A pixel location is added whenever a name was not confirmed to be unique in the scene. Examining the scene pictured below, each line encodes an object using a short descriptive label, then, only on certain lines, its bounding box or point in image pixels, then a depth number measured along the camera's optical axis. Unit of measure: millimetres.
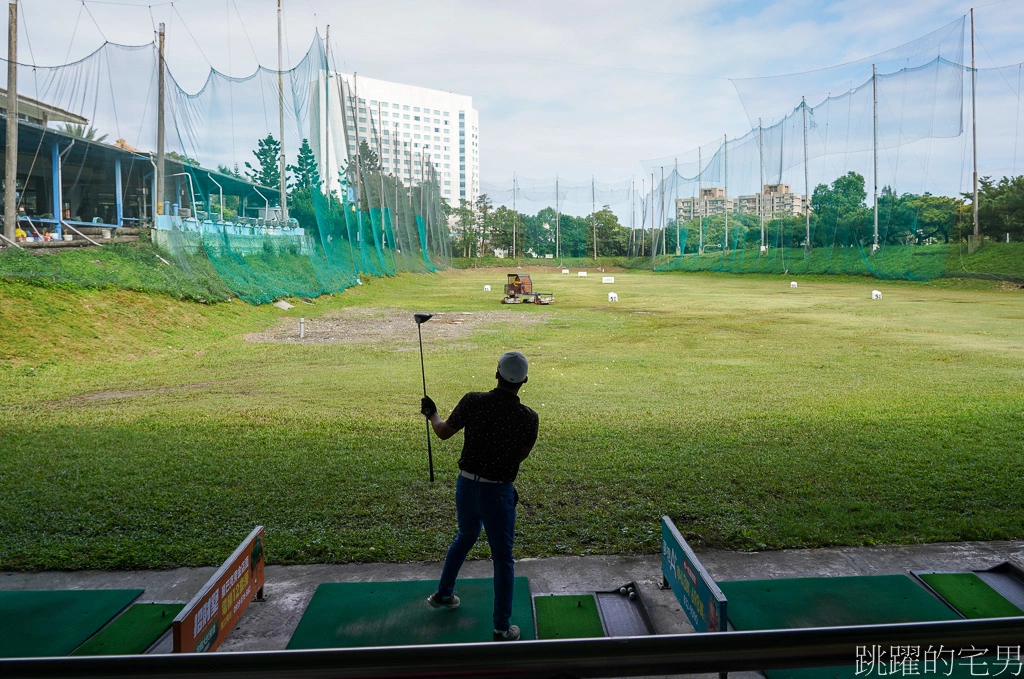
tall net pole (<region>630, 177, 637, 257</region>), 64525
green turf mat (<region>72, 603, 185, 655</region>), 3307
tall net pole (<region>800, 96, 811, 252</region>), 37750
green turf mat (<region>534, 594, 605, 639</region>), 3471
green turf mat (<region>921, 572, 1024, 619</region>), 3580
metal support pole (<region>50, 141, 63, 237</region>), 14172
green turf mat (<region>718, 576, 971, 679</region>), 3527
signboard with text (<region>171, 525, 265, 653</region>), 2801
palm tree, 14219
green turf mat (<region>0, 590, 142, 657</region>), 3314
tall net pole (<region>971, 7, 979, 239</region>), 29875
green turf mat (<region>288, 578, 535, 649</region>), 3400
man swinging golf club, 3279
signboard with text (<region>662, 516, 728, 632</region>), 2875
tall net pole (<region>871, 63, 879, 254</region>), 33125
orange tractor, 22438
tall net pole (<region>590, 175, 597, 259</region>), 73131
